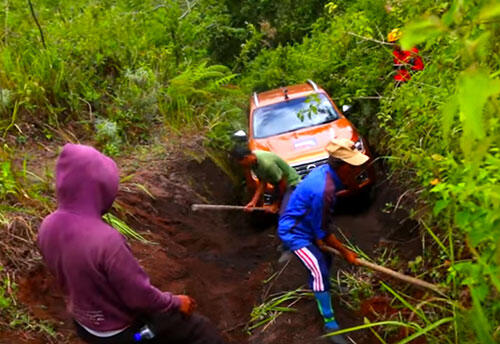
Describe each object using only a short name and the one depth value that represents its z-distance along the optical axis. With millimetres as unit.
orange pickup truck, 7996
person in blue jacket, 4586
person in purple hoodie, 2980
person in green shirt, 6664
